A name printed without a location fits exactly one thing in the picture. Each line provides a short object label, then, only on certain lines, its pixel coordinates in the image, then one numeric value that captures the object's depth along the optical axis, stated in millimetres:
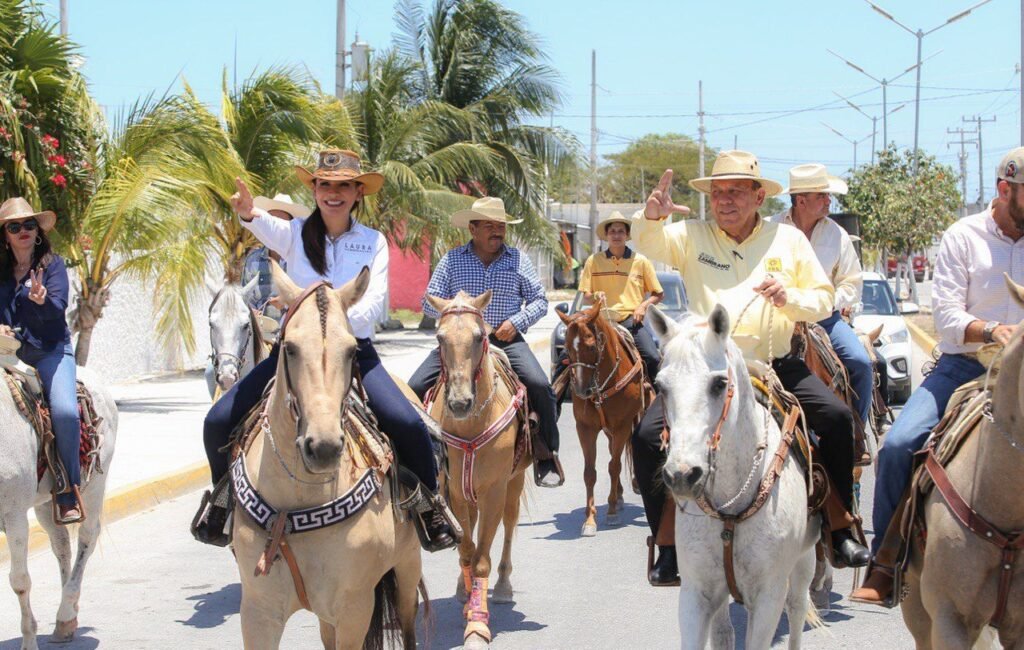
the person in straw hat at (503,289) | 8805
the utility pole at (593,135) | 49812
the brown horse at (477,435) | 7352
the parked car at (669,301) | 17812
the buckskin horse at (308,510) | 4980
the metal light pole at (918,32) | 30014
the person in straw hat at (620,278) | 12648
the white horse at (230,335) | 9508
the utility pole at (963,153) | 99581
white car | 17156
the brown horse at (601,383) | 11172
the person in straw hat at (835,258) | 8039
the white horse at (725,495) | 4977
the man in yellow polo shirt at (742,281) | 5996
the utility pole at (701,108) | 71294
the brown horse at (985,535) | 4680
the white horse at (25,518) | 6684
